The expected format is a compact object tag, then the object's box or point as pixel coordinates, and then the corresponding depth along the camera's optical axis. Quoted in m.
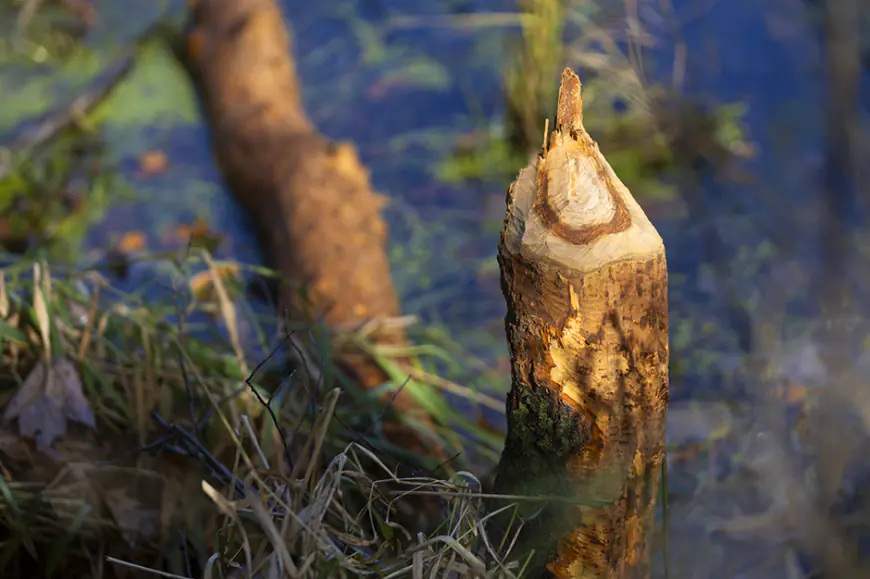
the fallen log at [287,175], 2.39
